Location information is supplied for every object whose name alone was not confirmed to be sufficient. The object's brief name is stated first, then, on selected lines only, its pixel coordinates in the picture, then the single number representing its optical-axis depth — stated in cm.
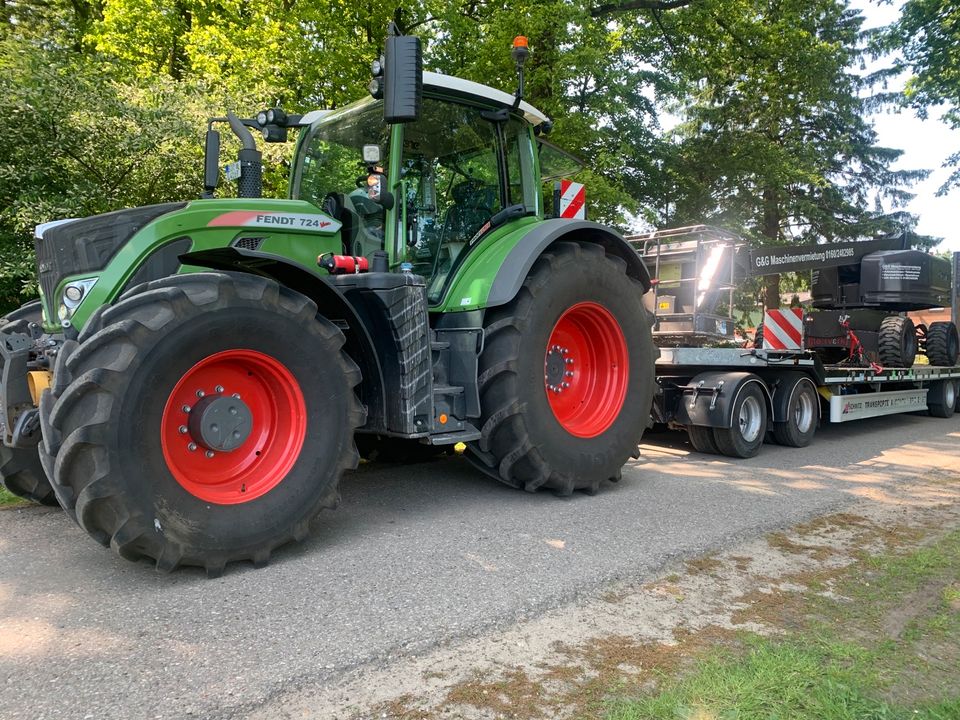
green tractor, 318
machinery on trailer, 724
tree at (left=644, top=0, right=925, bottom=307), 1862
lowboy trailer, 702
